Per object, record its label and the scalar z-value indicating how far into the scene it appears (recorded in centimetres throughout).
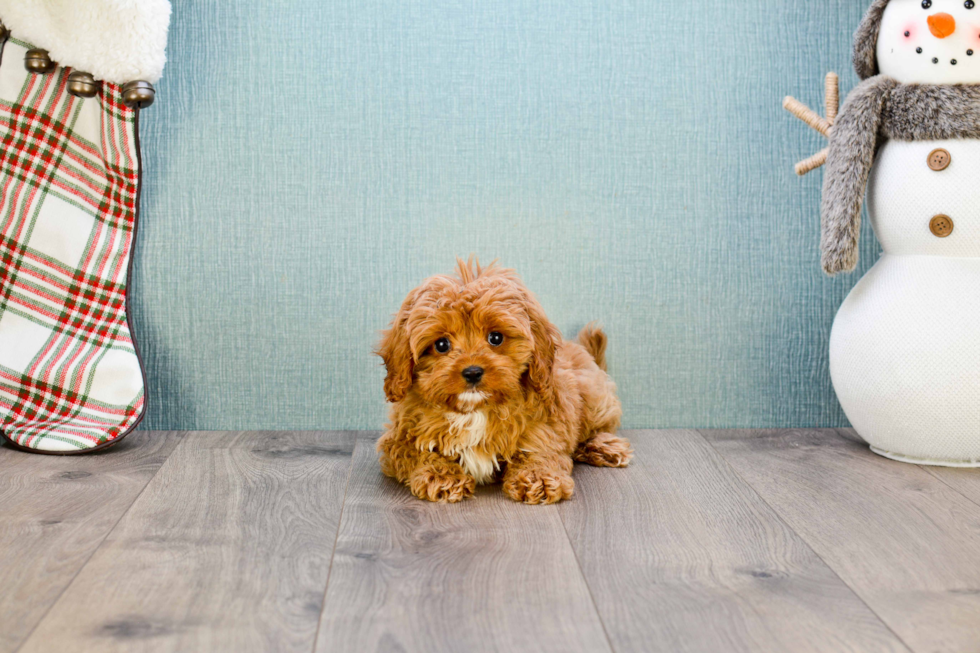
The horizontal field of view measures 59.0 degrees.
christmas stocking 176
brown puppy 147
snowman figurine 163
